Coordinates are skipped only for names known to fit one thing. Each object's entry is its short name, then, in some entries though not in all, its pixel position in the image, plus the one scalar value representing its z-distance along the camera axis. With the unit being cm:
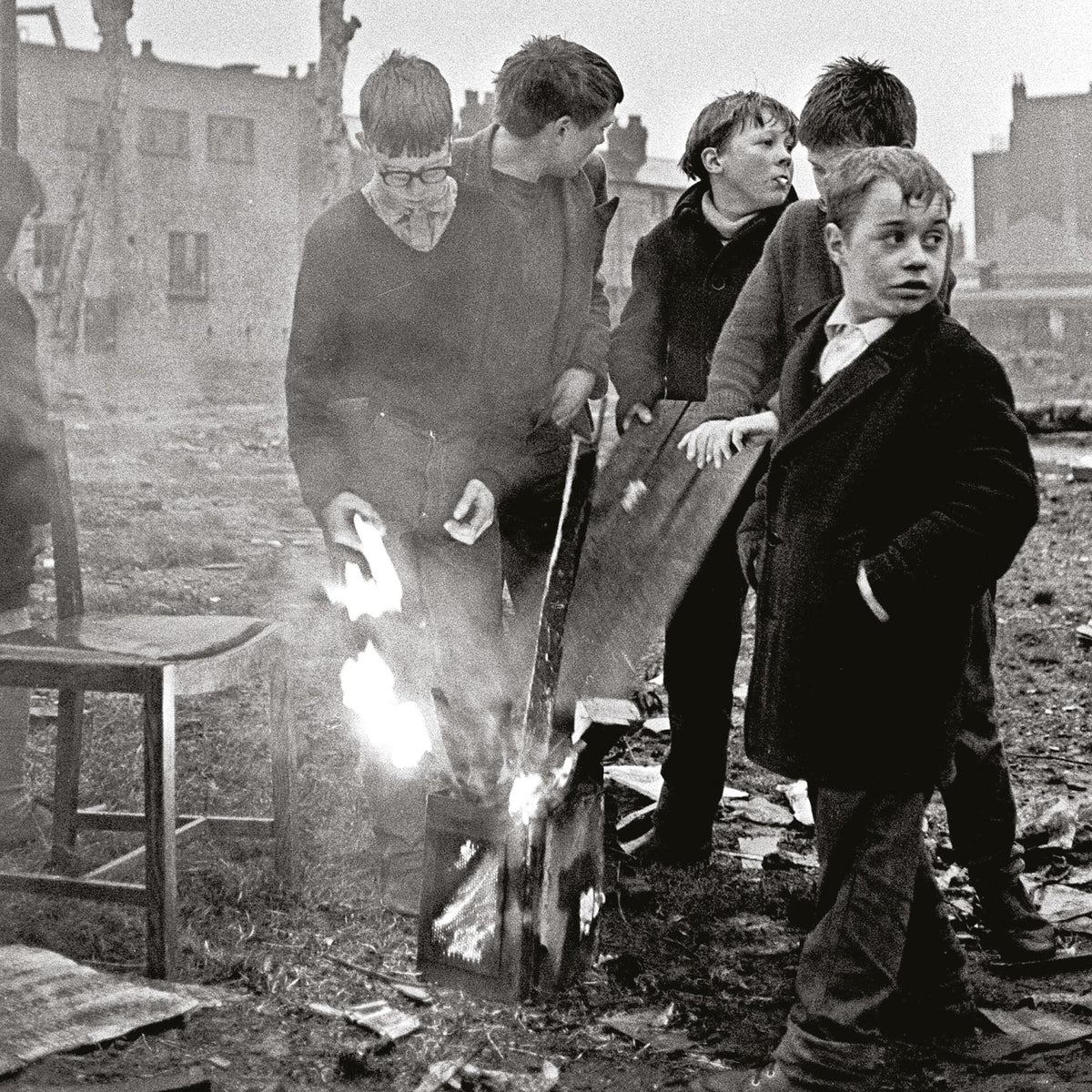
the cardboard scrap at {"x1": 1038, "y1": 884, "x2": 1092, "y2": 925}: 411
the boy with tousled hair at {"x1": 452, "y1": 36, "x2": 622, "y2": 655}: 415
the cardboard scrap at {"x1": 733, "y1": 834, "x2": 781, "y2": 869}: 462
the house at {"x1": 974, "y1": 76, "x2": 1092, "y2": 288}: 5112
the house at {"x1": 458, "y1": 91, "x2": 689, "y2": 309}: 4512
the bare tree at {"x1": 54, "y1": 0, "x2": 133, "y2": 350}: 2178
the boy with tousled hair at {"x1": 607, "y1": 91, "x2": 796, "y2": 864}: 432
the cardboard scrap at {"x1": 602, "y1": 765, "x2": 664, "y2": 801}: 518
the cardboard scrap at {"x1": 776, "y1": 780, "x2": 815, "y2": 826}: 500
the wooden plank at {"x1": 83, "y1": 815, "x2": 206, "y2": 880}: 402
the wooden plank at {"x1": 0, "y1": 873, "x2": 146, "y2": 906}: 366
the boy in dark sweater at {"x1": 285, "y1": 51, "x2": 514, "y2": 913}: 399
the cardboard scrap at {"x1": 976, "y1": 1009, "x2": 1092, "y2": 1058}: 330
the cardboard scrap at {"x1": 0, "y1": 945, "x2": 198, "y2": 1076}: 319
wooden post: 830
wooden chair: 359
